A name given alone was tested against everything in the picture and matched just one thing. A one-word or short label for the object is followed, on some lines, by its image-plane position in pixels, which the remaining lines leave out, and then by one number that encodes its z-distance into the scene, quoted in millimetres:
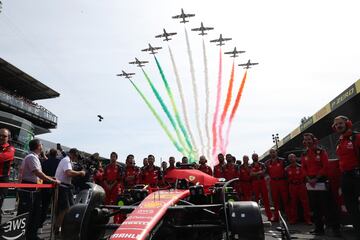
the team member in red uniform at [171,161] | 11398
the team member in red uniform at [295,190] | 9312
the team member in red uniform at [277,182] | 10094
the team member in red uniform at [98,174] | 11269
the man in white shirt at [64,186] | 7173
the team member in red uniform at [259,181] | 10276
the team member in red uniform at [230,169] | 11742
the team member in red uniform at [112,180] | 10680
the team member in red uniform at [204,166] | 11711
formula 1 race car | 4191
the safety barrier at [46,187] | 5102
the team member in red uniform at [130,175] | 11195
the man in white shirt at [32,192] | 6082
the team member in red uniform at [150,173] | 11070
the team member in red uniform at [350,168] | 6082
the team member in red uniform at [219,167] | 12077
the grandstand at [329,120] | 12205
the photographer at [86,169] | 9611
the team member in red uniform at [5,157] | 5734
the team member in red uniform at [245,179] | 11430
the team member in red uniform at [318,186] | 7325
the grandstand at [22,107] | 35719
